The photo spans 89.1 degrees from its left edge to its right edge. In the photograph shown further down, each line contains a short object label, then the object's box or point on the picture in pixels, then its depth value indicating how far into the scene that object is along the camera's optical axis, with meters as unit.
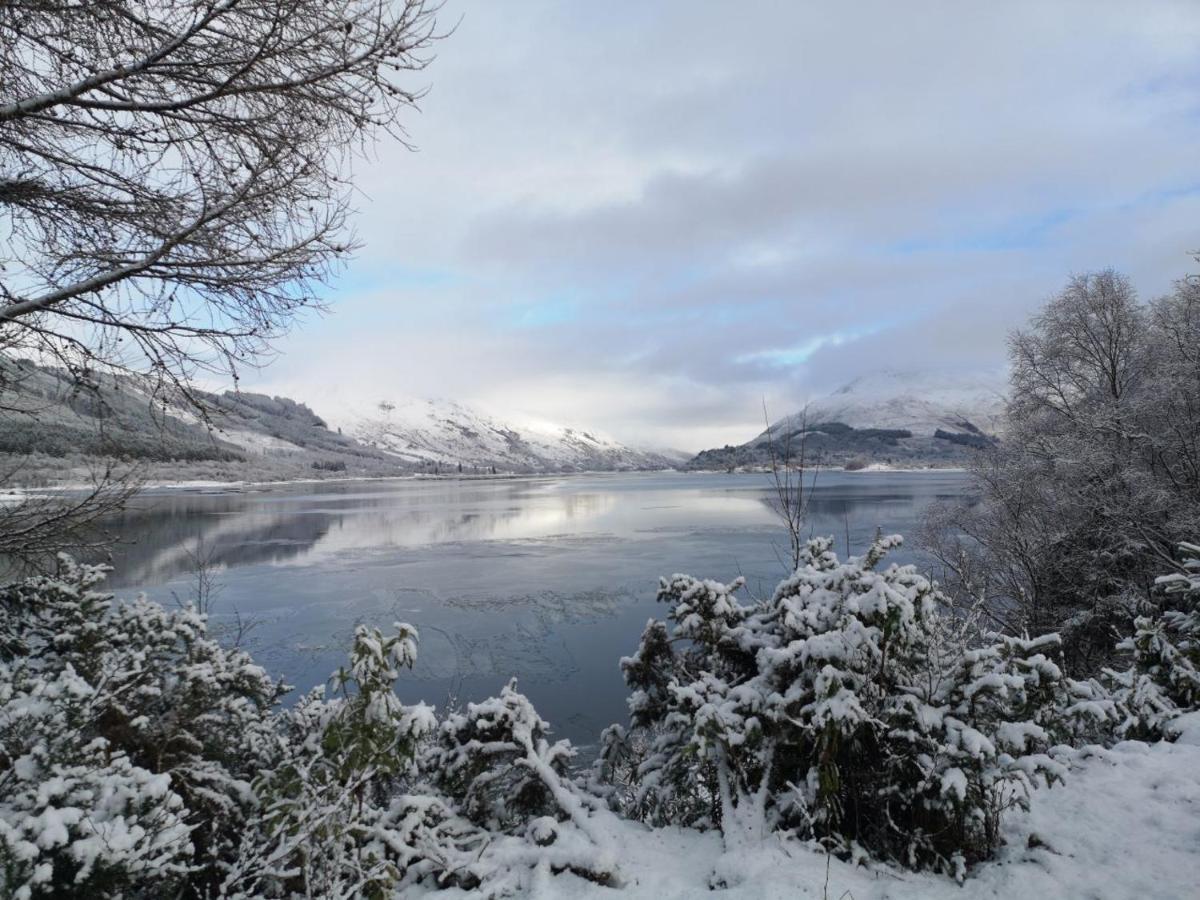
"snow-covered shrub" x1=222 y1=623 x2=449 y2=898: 3.10
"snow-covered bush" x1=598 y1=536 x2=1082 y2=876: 3.40
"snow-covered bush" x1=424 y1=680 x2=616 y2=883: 4.17
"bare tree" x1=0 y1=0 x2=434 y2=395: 2.48
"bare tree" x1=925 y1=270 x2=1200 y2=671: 11.68
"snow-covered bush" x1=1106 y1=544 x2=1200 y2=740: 5.11
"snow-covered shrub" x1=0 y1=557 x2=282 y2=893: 3.07
